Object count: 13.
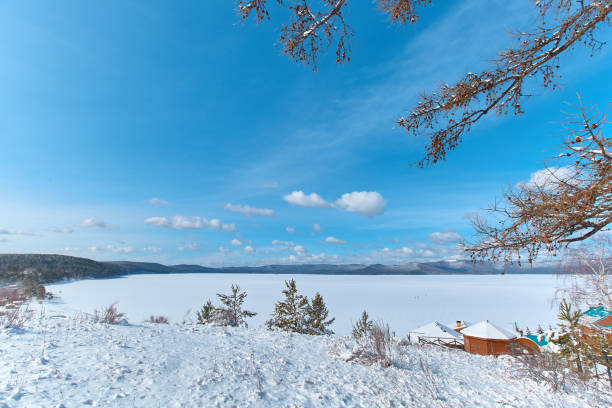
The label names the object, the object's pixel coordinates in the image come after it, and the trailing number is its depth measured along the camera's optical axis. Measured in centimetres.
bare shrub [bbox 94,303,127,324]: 910
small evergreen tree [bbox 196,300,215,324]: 2000
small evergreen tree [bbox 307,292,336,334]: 2288
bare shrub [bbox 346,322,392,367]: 757
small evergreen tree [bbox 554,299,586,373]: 921
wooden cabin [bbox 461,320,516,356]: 1900
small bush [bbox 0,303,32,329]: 665
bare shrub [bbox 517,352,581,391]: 716
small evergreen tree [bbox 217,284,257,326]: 2067
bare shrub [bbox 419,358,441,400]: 606
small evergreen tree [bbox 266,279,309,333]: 2148
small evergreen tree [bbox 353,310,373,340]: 973
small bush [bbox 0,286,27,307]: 1047
